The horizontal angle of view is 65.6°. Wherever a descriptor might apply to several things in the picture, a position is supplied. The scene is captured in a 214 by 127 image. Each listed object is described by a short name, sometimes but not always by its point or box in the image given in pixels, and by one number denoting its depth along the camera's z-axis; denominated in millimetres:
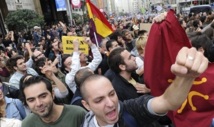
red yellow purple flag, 3618
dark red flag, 1254
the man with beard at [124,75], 1847
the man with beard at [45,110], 1405
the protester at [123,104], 818
